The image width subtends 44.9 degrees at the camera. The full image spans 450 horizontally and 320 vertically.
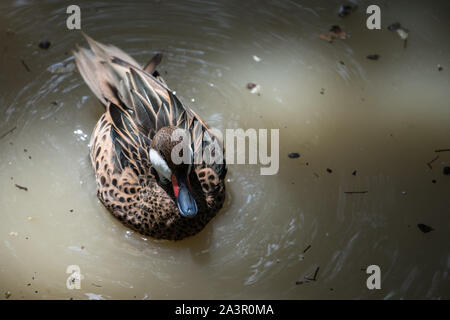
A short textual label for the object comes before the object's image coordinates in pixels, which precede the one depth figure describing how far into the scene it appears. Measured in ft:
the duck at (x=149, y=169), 10.50
